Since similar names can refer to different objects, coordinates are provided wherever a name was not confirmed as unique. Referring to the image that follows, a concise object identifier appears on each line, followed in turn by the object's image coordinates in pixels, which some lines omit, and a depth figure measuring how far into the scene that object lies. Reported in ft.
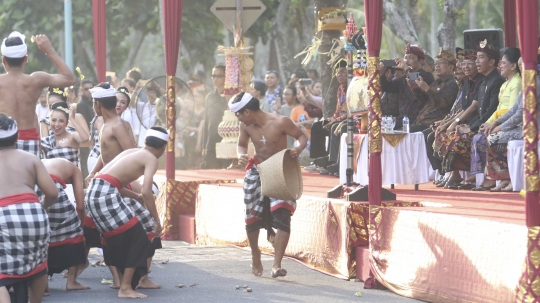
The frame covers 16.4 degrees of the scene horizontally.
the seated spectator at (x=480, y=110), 60.77
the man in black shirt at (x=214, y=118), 95.17
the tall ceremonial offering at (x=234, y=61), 89.61
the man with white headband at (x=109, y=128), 52.44
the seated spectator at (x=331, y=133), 73.35
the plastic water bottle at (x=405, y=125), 62.76
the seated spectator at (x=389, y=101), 68.37
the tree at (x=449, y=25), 98.17
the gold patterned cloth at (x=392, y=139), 61.30
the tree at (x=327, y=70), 83.90
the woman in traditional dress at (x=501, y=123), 57.43
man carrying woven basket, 52.21
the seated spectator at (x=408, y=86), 68.03
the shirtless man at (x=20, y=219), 39.14
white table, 61.06
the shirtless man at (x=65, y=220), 48.17
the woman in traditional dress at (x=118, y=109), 66.43
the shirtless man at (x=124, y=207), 47.05
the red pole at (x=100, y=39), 76.69
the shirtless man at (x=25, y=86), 50.51
